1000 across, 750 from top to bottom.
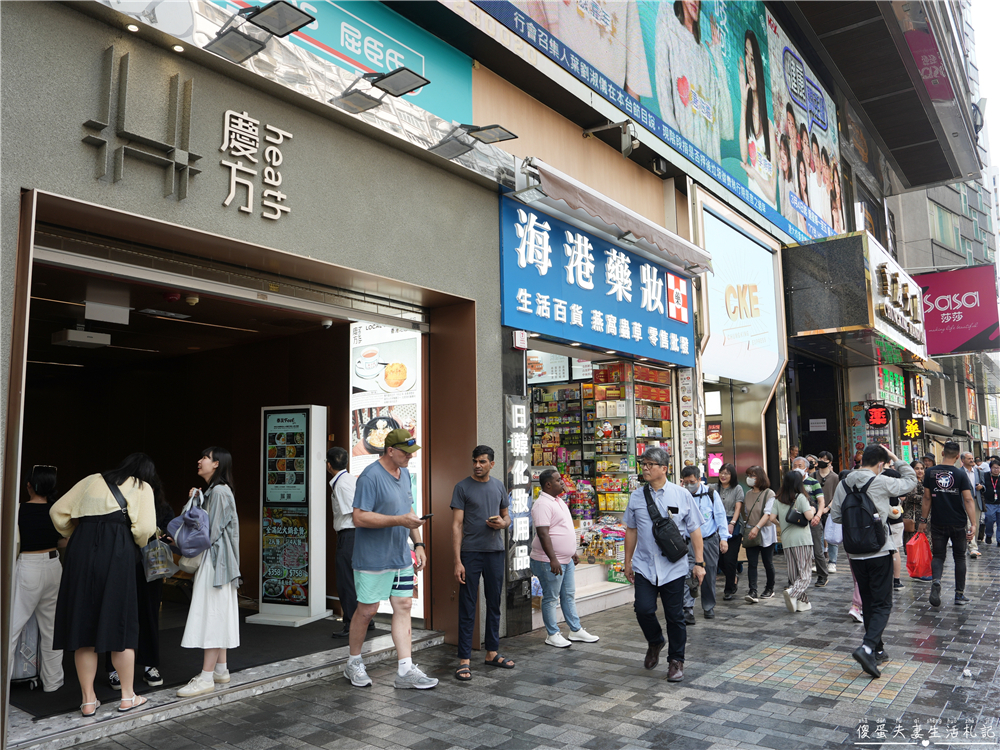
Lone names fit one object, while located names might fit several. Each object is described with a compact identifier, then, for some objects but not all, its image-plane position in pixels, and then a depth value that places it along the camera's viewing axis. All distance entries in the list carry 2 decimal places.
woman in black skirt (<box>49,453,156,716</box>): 4.09
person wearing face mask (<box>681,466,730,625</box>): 7.22
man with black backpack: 5.15
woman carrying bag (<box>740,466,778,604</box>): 8.02
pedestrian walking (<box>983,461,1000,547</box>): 12.84
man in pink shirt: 6.09
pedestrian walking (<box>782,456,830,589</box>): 8.09
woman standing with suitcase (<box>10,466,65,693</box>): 4.59
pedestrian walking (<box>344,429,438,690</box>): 4.88
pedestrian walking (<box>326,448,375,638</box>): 6.27
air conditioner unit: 7.55
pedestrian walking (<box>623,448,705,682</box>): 5.10
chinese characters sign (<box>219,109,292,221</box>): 4.51
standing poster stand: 6.92
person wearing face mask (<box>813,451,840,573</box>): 10.12
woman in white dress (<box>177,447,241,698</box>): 4.58
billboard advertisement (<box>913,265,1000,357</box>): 18.00
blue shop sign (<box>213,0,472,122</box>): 5.27
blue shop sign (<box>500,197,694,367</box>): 7.08
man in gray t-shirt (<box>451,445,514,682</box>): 5.41
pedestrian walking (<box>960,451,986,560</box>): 10.98
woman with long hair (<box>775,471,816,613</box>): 7.42
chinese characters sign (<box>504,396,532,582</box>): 6.61
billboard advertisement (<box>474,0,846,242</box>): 8.12
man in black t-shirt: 7.54
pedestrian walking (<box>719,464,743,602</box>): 8.19
